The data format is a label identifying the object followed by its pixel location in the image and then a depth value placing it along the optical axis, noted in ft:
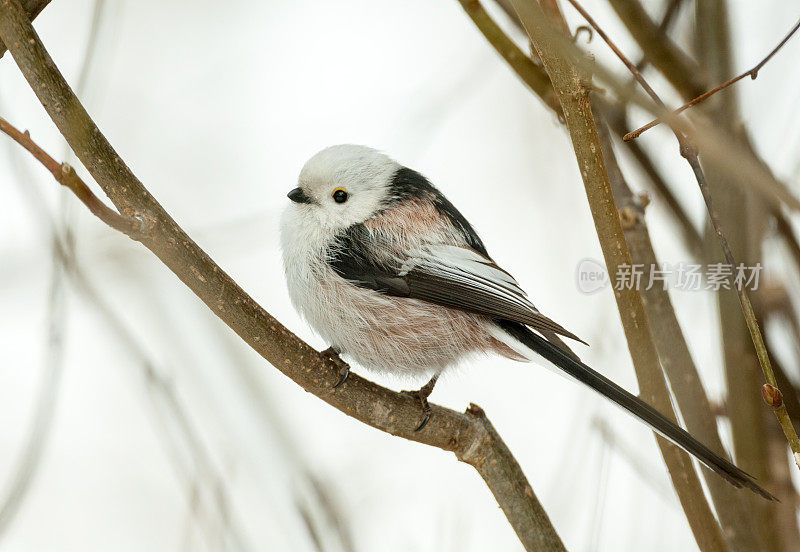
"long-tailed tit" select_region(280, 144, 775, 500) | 10.11
